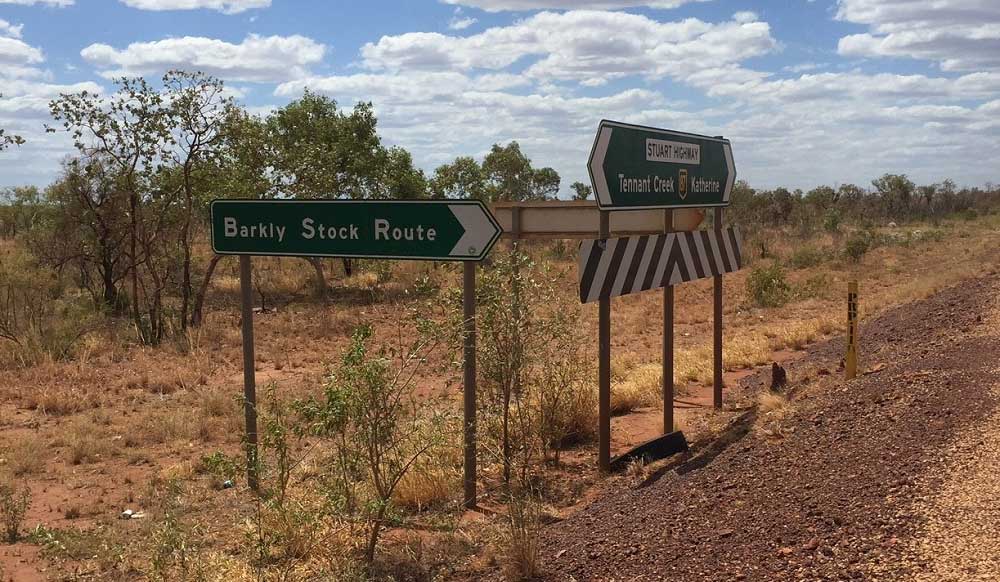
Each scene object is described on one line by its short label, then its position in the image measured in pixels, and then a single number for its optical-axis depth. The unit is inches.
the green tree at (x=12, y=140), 436.5
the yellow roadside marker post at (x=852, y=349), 271.0
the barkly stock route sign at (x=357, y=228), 201.9
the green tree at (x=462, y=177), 1608.0
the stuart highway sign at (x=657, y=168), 218.1
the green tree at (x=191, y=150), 579.2
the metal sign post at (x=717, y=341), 307.7
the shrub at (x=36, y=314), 500.4
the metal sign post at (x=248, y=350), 239.3
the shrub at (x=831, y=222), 1478.8
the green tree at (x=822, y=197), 2073.7
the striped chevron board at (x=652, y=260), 222.5
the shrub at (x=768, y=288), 677.9
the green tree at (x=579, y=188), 2029.2
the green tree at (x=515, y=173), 2079.2
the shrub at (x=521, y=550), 158.1
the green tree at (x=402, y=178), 995.3
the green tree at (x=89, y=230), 650.2
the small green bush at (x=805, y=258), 1014.4
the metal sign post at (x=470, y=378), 210.1
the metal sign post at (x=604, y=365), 230.2
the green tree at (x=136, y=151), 566.6
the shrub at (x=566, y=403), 261.6
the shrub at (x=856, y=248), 1003.9
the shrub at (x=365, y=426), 174.4
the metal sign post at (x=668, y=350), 267.1
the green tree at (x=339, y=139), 876.6
